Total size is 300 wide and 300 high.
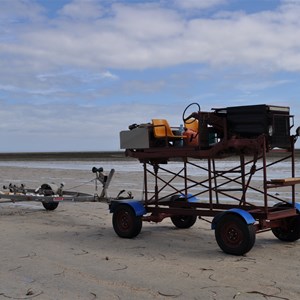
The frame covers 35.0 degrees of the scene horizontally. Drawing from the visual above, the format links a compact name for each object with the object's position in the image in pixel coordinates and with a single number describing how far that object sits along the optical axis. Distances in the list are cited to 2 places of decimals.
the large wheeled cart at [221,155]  7.32
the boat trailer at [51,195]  10.61
